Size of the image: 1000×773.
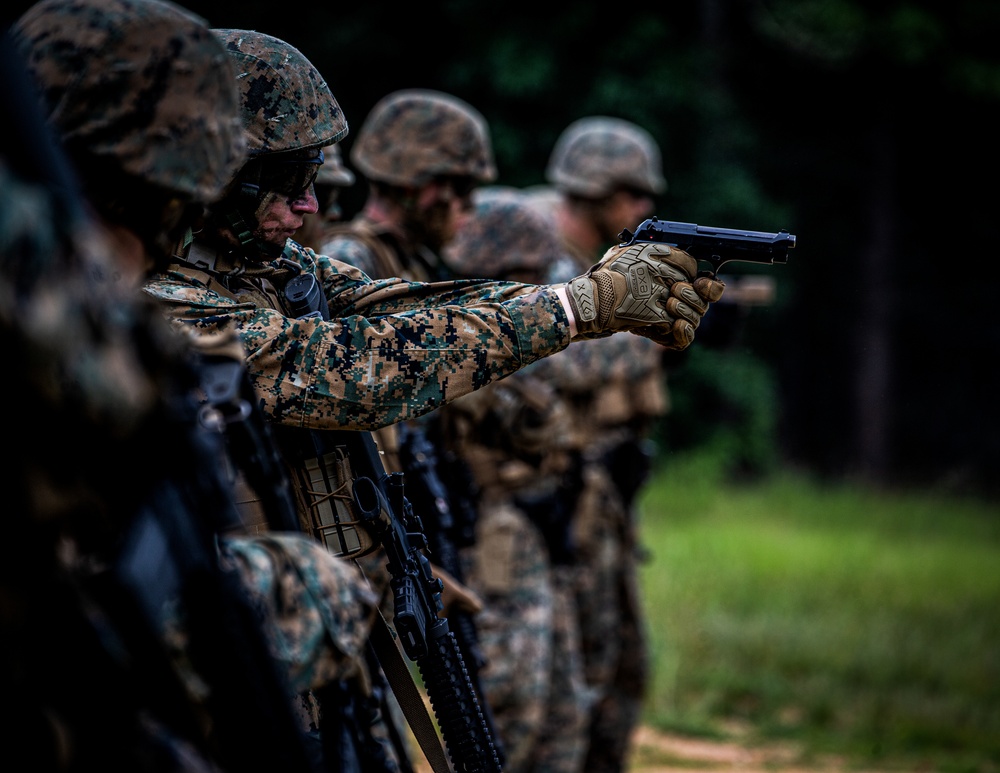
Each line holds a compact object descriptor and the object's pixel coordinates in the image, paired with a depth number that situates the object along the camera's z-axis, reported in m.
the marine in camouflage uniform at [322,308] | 4.96
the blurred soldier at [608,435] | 12.13
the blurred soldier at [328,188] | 9.13
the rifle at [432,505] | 7.27
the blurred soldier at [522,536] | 10.13
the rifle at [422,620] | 5.56
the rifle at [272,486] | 3.74
